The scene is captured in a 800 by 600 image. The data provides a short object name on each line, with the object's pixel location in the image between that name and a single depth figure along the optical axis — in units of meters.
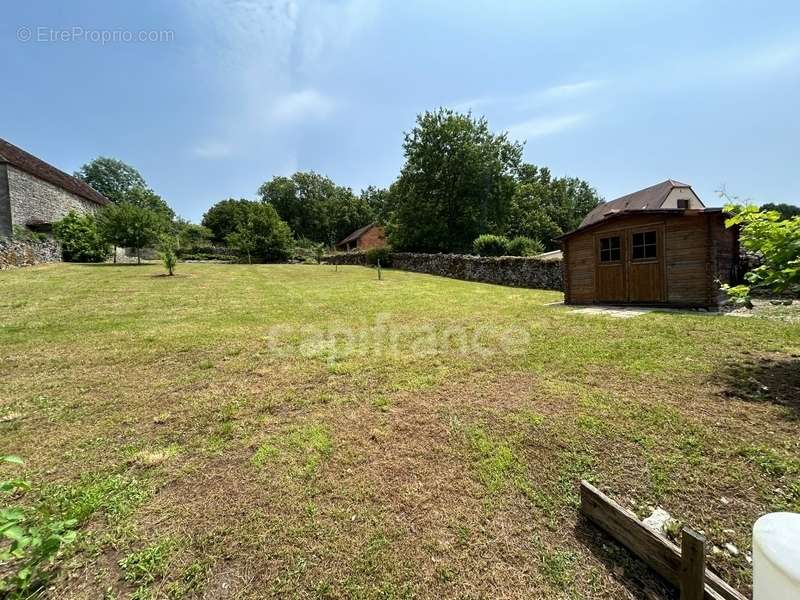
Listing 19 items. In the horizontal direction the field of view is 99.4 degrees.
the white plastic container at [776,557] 1.08
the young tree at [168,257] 18.30
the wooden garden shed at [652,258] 8.80
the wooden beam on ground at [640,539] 1.67
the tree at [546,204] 40.09
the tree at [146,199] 56.22
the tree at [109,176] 57.41
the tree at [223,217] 48.03
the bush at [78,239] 24.97
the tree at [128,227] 24.03
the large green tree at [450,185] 32.03
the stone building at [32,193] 24.95
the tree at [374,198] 55.97
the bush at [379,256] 30.38
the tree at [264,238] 32.22
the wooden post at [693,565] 1.63
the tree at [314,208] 55.81
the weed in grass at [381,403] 3.93
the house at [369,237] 45.69
